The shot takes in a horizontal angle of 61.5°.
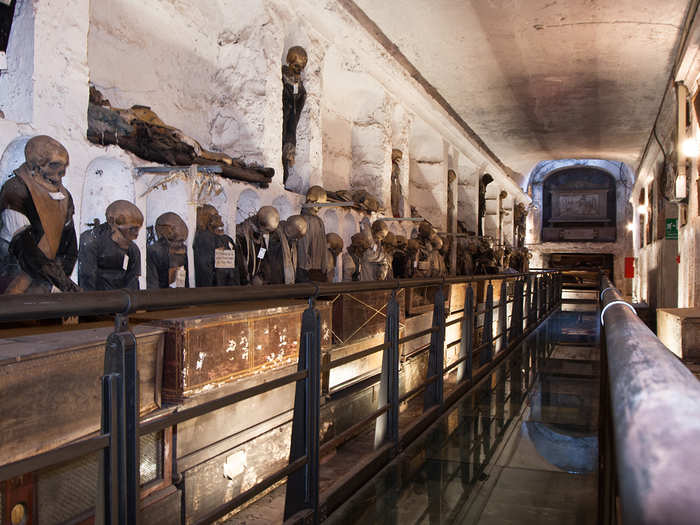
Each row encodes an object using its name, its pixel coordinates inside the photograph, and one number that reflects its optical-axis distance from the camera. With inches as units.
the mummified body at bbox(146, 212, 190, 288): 209.0
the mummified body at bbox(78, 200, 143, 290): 178.9
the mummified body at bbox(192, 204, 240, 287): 236.2
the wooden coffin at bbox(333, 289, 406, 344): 210.4
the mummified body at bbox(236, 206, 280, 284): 257.7
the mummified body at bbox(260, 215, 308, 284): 270.2
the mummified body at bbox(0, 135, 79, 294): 159.0
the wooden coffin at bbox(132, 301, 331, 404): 123.0
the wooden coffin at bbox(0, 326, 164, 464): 87.0
